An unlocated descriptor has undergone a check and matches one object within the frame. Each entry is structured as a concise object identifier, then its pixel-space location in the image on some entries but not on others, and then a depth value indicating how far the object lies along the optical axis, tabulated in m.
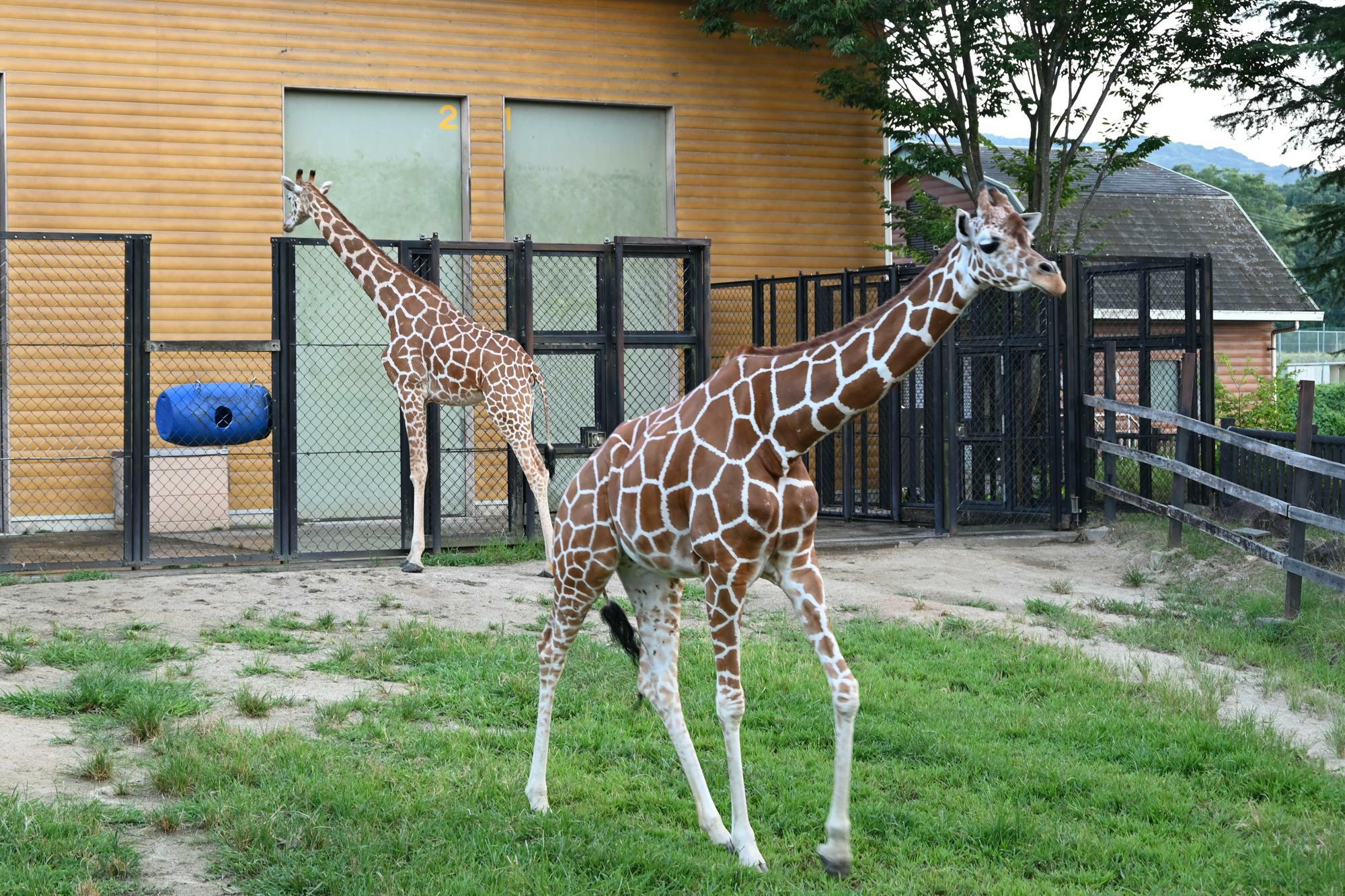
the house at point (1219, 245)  24.72
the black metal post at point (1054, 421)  13.13
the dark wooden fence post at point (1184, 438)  11.07
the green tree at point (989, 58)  14.46
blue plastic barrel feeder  11.72
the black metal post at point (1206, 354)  13.82
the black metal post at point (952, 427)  12.96
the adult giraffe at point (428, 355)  10.97
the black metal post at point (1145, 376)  13.66
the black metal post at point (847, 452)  13.57
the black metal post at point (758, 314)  14.90
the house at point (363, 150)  13.79
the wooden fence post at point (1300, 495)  8.85
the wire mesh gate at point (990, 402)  13.19
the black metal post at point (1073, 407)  13.20
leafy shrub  16.62
